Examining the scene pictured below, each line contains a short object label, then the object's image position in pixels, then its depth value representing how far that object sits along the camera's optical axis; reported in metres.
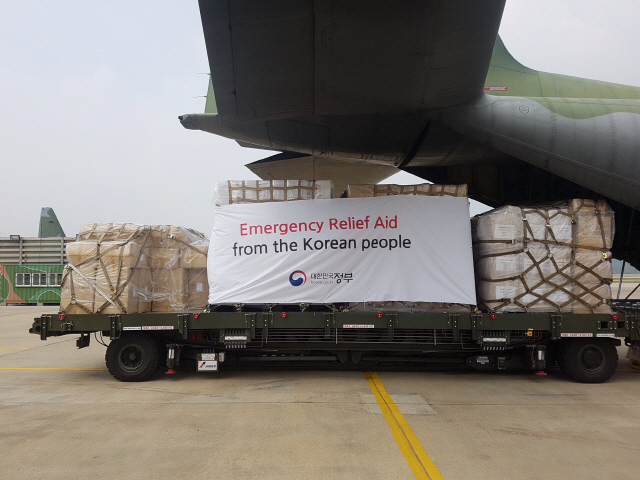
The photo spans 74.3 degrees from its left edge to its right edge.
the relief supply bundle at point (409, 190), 6.96
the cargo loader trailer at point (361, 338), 6.58
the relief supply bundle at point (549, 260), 6.57
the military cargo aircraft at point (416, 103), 4.96
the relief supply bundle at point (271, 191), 7.07
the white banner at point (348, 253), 6.71
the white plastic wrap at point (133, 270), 6.71
